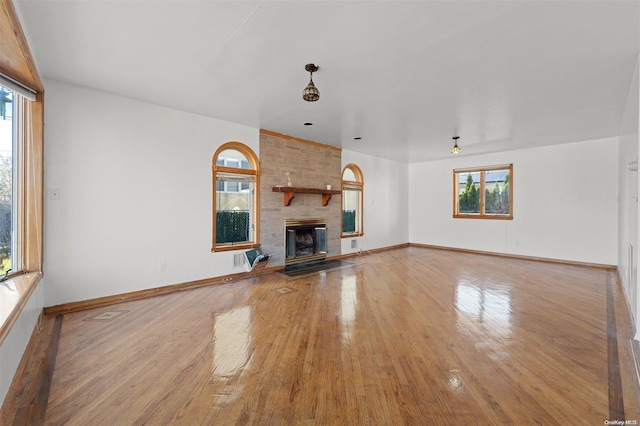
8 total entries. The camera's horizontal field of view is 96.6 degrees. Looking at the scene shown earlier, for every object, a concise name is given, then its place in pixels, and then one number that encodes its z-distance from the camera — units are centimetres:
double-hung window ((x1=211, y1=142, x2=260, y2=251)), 476
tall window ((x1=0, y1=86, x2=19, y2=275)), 266
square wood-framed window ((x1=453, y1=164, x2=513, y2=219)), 703
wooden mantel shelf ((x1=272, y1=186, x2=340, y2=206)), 540
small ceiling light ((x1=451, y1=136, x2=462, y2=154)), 543
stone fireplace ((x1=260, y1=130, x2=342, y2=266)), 535
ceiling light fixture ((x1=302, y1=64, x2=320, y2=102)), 267
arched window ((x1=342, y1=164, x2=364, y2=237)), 709
